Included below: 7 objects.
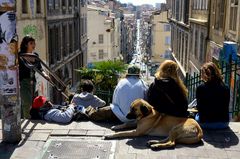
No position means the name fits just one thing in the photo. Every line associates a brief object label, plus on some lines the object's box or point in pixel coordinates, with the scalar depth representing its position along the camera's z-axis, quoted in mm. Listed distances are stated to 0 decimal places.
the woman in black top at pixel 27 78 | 8023
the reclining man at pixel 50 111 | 7711
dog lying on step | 6543
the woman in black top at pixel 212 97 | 7008
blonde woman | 6793
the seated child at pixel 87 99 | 8195
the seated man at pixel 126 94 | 7145
